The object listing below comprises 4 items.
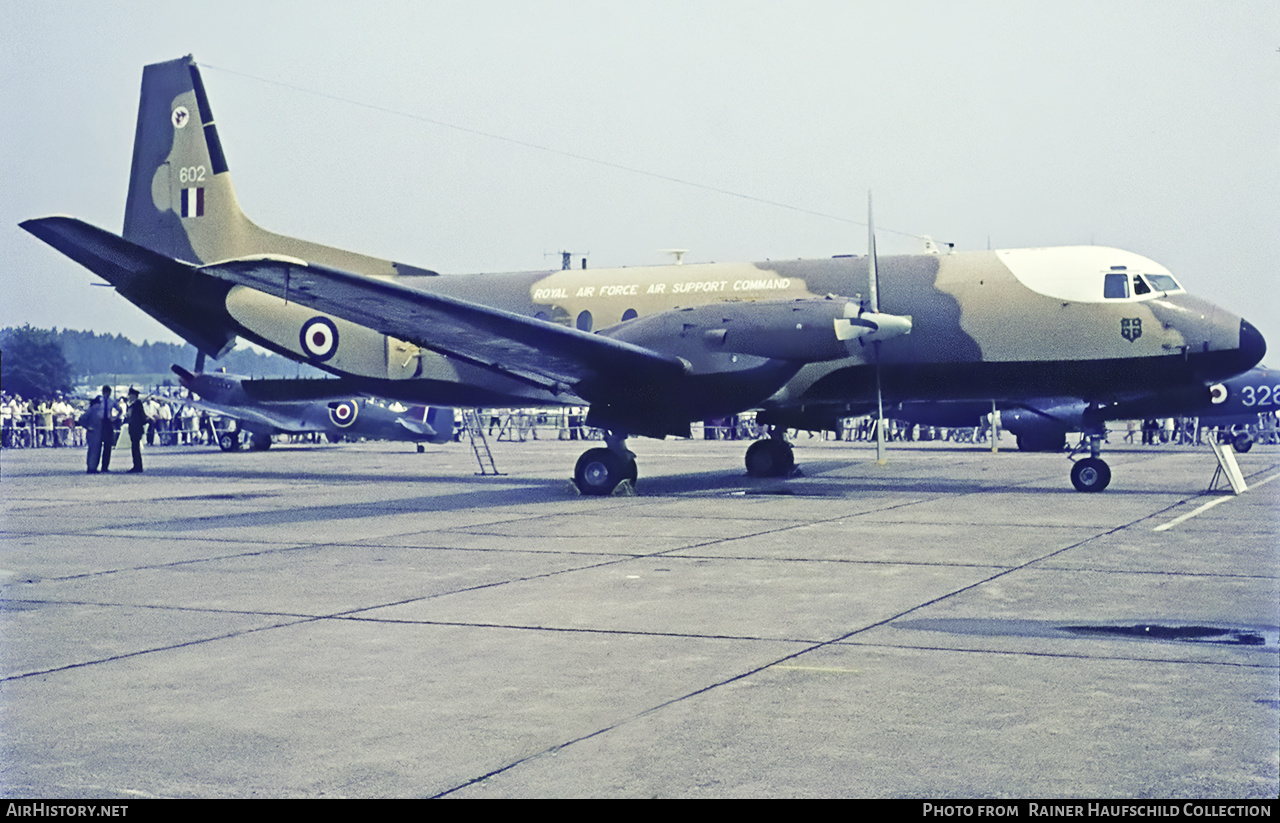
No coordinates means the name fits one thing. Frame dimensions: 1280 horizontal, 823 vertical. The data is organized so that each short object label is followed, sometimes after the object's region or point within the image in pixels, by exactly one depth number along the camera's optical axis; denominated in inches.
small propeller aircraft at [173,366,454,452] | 1374.3
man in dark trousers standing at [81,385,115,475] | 1050.7
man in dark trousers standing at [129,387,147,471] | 1031.0
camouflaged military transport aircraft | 684.7
